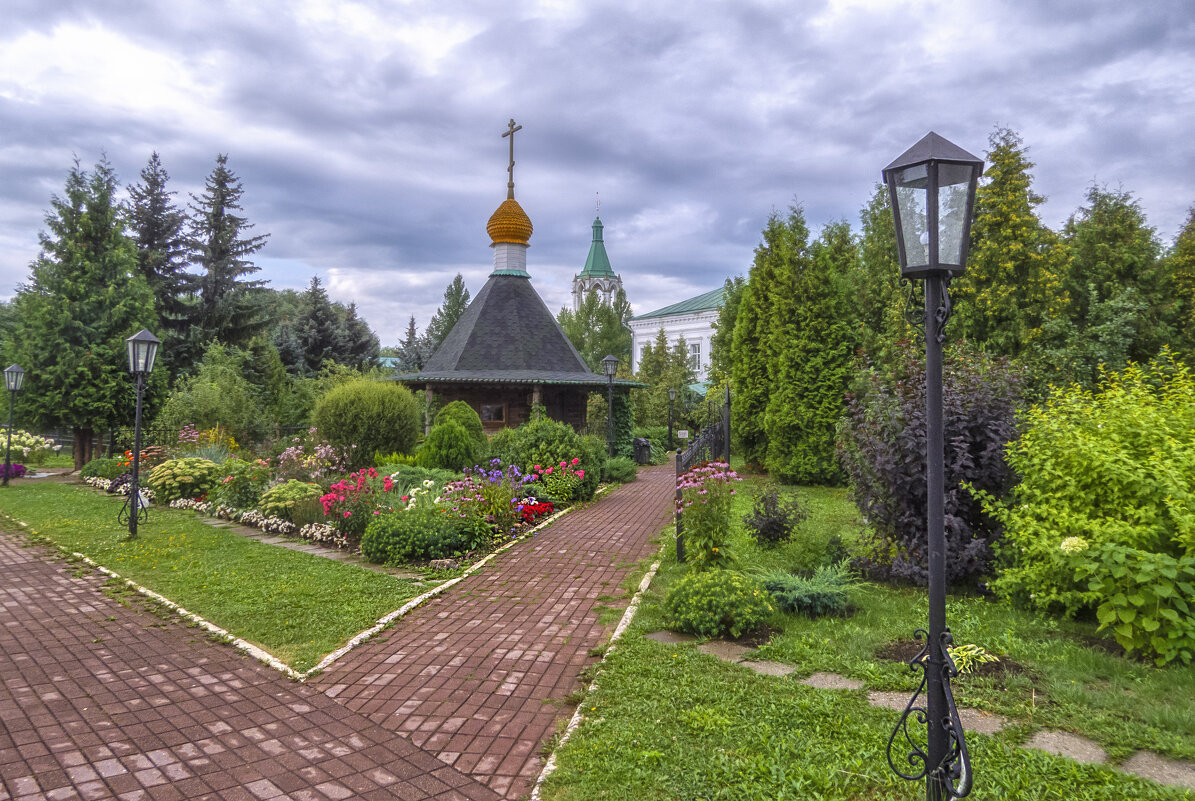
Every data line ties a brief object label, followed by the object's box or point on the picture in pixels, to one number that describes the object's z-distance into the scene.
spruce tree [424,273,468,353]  38.56
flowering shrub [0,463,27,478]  17.05
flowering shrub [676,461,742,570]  6.98
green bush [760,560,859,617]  5.62
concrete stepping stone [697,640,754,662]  4.81
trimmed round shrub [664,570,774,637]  5.18
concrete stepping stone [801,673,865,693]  4.20
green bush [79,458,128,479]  15.97
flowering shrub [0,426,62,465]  19.62
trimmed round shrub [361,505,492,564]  8.07
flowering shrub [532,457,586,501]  11.73
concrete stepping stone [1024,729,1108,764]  3.26
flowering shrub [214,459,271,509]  11.73
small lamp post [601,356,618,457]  16.50
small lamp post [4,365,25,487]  16.22
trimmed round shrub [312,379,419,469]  14.70
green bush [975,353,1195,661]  4.15
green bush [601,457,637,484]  15.45
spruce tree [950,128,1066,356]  14.13
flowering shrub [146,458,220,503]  13.14
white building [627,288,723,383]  50.47
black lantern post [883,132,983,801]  2.69
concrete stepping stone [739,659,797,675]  4.49
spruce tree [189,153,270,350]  28.09
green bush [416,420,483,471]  13.56
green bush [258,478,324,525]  10.38
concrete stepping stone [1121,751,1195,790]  3.02
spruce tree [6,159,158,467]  18.64
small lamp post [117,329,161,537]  9.64
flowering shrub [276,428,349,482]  12.47
